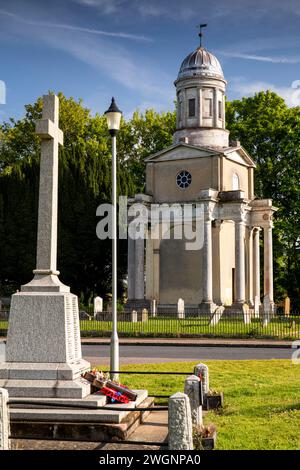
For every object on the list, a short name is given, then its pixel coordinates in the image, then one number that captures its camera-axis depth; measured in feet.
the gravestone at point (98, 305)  120.44
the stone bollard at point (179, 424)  25.00
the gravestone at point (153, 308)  130.00
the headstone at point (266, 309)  105.29
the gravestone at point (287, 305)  126.34
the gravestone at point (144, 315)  112.68
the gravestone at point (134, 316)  111.96
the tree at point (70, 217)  157.69
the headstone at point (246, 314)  111.61
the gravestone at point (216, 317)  108.14
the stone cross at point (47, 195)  35.78
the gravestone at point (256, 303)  138.86
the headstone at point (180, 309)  119.60
